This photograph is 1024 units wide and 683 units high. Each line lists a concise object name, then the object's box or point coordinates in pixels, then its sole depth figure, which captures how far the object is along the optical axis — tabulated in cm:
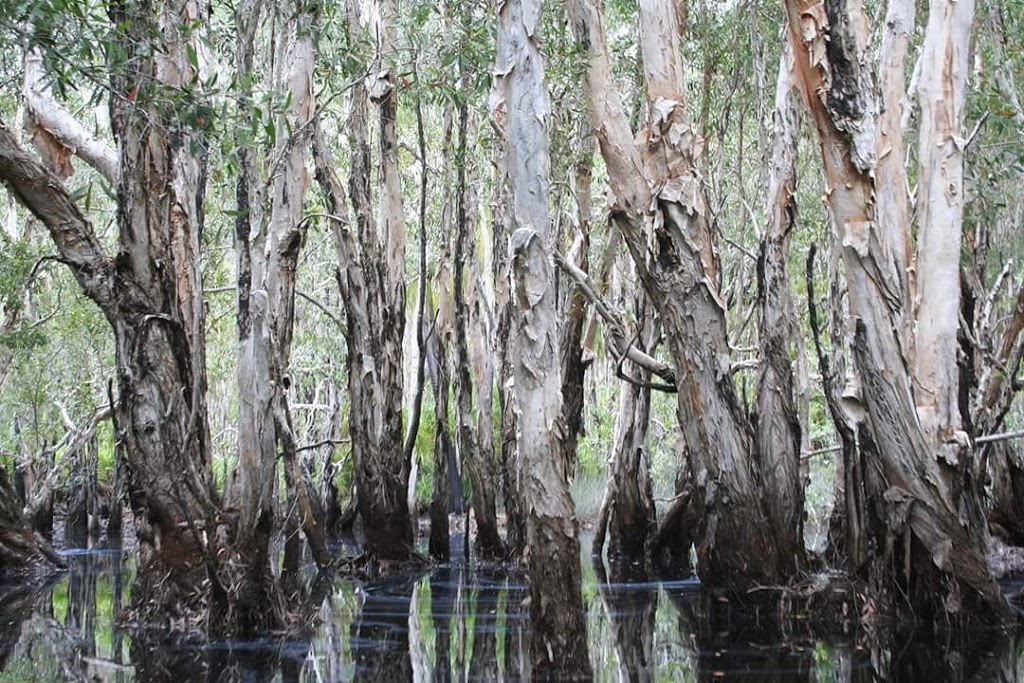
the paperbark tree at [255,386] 880
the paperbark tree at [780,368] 973
